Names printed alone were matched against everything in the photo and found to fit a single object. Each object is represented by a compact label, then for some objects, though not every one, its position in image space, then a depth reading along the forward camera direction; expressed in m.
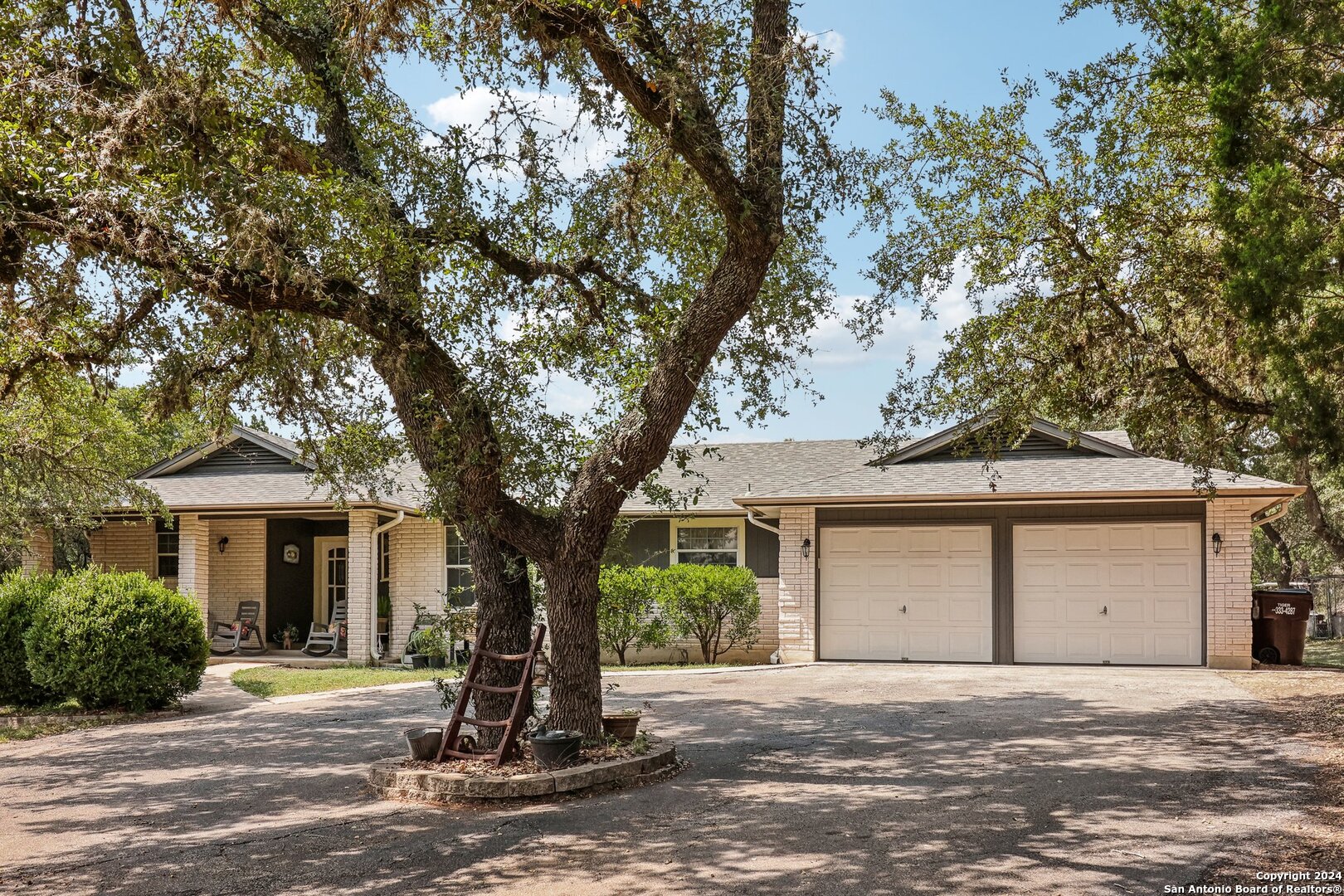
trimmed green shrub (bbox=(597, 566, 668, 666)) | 17.23
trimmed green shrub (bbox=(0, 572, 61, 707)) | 12.82
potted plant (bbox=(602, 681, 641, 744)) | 8.92
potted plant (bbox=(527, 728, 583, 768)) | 8.09
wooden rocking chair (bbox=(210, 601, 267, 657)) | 19.16
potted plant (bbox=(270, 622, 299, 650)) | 20.11
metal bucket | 8.59
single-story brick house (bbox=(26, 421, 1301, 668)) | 16.16
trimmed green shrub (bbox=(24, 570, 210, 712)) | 12.29
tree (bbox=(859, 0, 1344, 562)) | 7.96
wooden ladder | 8.31
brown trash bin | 16.72
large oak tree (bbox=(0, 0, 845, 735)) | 7.35
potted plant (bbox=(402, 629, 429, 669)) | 18.09
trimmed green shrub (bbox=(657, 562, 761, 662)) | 17.78
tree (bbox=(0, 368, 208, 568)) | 14.34
